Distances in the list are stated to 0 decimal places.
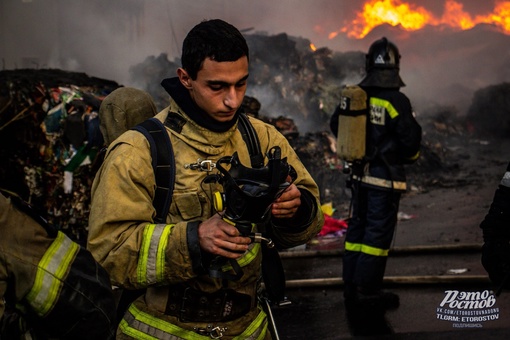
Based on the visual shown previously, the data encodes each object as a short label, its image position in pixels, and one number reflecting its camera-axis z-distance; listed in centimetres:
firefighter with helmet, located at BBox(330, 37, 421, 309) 525
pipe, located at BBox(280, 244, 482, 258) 657
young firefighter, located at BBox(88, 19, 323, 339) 210
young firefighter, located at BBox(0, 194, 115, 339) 149
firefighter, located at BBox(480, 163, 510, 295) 306
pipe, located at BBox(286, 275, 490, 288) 546
